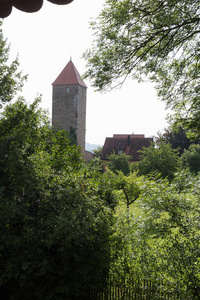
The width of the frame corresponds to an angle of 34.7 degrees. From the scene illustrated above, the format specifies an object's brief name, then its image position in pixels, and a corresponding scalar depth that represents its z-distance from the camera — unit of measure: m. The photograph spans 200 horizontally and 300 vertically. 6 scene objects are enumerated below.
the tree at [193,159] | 31.78
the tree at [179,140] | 47.13
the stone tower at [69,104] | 57.54
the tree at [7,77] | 13.46
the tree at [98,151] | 64.57
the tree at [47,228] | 7.23
